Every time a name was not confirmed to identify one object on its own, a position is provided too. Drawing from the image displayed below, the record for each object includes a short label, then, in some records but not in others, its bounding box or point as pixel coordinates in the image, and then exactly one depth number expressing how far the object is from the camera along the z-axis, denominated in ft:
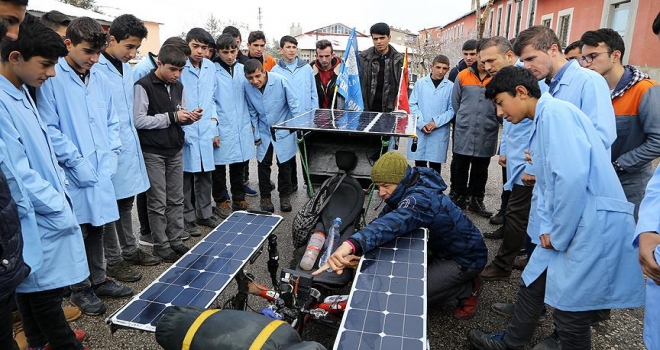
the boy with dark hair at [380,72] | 19.97
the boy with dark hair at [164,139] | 12.07
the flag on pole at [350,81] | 18.76
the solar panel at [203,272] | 6.67
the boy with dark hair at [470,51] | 18.21
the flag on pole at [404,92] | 18.29
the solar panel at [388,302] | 5.79
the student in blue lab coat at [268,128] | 16.71
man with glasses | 9.79
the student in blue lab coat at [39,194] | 6.69
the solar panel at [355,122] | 12.47
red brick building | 35.78
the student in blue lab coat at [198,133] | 14.24
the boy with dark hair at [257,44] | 20.22
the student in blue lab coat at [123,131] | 11.03
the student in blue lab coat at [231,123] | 15.76
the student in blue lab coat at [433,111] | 17.62
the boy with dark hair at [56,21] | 10.26
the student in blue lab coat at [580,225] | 6.95
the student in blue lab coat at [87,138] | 9.00
